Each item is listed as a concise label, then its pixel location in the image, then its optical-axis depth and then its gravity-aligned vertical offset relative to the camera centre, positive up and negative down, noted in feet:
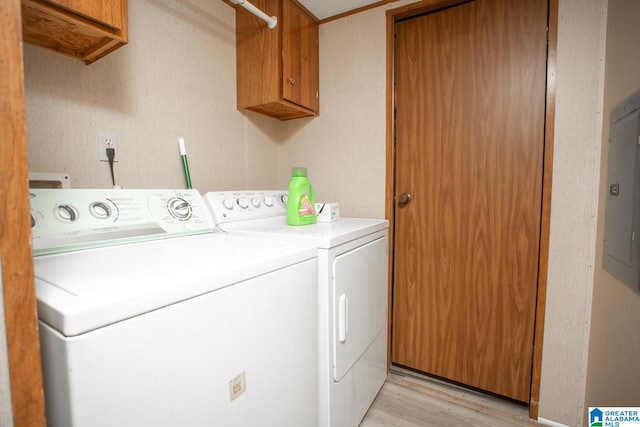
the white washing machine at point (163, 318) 1.69 -0.90
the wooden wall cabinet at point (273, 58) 5.66 +2.58
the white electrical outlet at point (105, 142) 4.12 +0.67
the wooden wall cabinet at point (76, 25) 2.86 +1.74
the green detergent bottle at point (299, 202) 4.99 -0.21
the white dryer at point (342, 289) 3.83 -1.48
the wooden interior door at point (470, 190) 5.15 -0.02
